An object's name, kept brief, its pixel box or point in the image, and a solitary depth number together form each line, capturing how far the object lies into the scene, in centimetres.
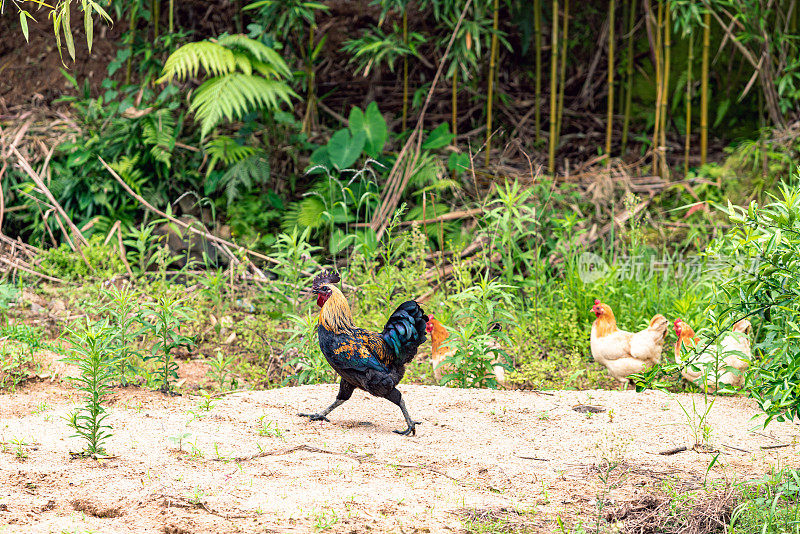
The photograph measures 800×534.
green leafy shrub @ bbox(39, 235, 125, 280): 1368
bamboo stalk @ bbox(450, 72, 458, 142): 1628
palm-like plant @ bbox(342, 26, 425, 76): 1538
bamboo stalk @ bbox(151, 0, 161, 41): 1667
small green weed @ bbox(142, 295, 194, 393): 946
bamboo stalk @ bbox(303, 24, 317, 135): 1625
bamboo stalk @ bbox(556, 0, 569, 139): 1648
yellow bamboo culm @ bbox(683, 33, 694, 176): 1548
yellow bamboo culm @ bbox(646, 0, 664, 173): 1530
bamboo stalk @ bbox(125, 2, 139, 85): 1603
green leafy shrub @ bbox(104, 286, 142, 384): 928
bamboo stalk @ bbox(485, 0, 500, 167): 1578
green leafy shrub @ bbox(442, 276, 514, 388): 984
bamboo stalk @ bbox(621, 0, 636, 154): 1720
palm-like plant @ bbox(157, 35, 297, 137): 1386
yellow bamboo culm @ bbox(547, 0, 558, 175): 1591
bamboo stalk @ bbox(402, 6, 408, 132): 1616
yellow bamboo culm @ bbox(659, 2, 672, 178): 1505
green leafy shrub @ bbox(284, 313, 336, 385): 1026
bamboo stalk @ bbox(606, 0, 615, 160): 1621
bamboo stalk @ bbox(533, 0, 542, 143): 1678
